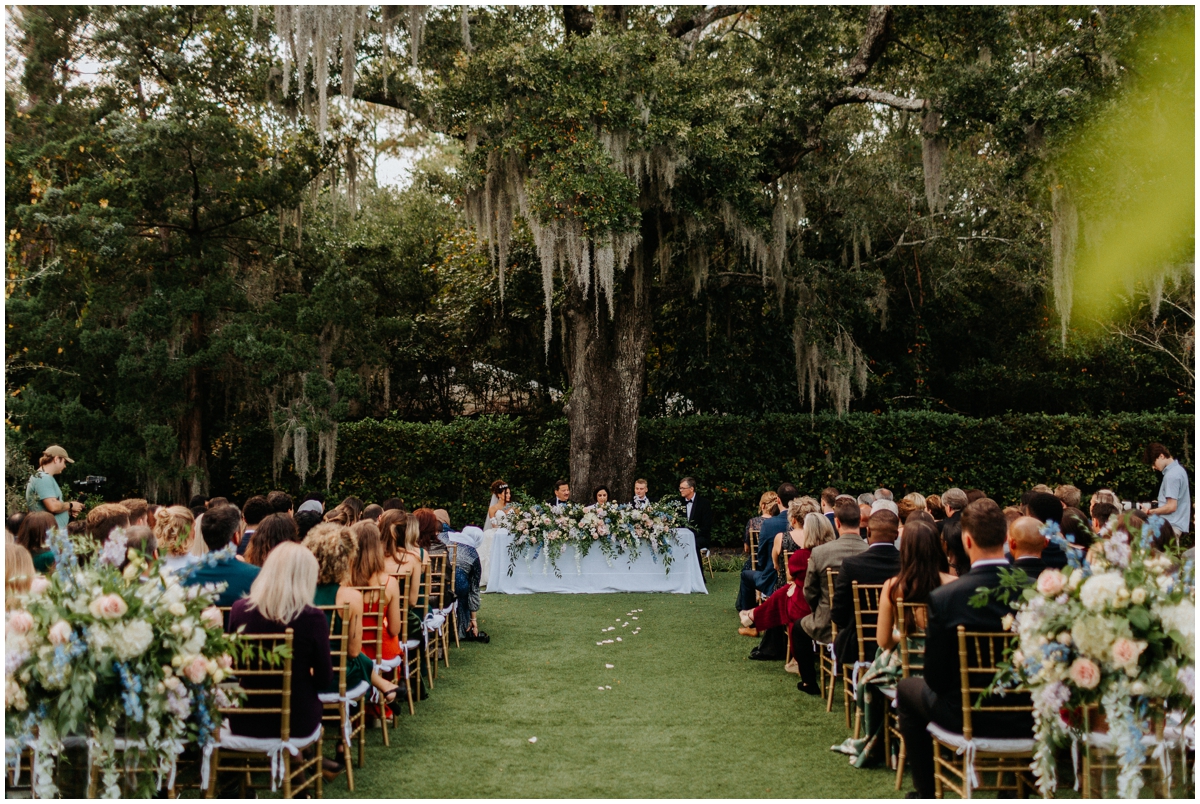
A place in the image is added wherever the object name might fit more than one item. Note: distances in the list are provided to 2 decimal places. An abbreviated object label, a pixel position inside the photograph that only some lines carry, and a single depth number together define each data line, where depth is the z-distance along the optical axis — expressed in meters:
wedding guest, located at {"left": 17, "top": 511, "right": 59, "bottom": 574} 4.48
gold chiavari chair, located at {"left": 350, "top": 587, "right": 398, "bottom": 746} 4.58
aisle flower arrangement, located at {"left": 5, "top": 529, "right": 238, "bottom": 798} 2.88
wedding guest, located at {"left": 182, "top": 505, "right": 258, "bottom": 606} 4.05
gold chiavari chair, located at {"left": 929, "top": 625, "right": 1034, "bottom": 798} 3.27
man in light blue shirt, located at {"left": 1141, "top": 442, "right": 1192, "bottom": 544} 7.58
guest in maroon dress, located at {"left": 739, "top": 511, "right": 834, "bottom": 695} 5.71
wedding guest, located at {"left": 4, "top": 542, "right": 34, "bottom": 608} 3.53
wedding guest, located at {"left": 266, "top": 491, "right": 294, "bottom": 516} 6.23
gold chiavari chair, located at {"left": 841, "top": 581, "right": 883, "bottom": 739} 4.48
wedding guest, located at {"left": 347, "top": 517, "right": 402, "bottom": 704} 4.65
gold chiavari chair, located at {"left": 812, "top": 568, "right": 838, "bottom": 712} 5.05
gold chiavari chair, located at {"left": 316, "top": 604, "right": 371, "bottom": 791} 3.91
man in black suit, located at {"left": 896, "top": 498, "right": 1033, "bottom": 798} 3.36
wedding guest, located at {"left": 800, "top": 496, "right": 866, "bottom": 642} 5.31
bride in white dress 9.90
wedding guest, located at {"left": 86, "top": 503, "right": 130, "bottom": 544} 4.87
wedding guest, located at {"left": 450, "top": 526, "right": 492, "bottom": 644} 7.20
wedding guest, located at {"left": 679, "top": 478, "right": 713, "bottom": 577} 9.99
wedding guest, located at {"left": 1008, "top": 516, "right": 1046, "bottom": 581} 3.46
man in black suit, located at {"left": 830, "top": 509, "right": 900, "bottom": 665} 4.70
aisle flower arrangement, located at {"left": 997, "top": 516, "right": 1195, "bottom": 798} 2.74
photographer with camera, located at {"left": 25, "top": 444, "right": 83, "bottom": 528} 6.83
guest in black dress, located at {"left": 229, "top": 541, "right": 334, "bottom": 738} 3.48
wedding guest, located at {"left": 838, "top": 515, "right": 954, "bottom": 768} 3.92
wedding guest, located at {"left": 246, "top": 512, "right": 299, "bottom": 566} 4.26
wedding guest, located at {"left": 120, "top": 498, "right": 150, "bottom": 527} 5.41
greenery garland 9.44
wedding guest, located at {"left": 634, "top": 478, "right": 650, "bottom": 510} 9.81
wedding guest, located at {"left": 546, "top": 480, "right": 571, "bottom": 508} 10.04
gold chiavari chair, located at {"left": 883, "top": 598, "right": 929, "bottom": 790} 3.78
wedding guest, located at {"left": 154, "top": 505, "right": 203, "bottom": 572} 4.48
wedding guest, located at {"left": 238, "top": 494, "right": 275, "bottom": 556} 5.45
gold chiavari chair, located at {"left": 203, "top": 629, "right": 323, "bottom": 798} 3.37
